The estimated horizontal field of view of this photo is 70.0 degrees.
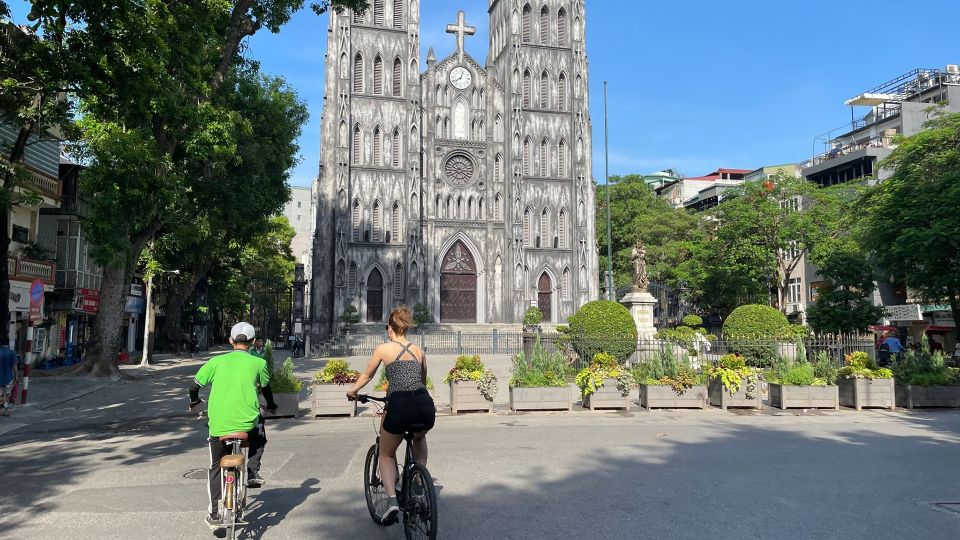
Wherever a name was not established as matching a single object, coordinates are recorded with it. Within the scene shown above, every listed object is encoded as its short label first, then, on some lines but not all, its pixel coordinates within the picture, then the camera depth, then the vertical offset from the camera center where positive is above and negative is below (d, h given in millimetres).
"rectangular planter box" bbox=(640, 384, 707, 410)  13562 -1656
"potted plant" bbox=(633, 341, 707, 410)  13555 -1516
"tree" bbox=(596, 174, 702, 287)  48094 +6466
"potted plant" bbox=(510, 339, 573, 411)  13258 -1449
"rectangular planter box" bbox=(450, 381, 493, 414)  13094 -1587
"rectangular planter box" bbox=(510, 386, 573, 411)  13250 -1618
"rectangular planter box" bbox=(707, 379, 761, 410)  13727 -1694
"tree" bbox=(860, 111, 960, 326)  23375 +3527
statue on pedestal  23703 +1468
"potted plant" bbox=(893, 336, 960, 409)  13930 -1476
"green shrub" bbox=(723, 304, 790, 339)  20562 -267
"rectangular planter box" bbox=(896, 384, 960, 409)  13914 -1658
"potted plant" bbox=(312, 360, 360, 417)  12484 -1399
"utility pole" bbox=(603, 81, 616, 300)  36875 +9226
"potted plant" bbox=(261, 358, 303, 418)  12320 -1413
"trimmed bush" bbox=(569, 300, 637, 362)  18981 -467
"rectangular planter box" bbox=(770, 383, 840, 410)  13609 -1645
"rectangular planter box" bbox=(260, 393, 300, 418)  12320 -1635
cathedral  42656 +9126
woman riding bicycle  4965 -659
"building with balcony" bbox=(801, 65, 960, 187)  42062 +12685
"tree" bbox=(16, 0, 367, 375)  11711 +4557
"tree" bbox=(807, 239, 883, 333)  31594 +809
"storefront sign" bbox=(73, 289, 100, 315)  27922 +552
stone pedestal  23281 +179
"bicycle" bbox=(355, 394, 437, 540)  4562 -1285
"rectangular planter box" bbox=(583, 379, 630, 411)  13461 -1648
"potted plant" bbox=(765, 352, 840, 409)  13617 -1481
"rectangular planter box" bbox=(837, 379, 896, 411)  13781 -1585
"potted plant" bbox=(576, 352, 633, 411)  13453 -1439
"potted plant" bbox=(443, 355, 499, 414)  13109 -1379
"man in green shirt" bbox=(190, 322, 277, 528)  5137 -593
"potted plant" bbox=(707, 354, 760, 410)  13656 -1412
